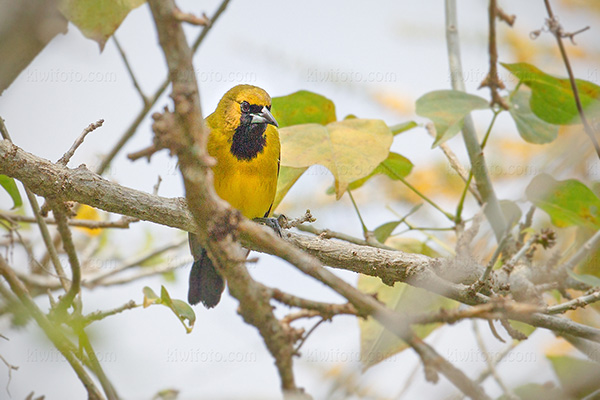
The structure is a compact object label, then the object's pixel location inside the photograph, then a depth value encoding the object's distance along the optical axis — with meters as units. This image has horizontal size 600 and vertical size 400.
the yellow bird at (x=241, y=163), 5.79
